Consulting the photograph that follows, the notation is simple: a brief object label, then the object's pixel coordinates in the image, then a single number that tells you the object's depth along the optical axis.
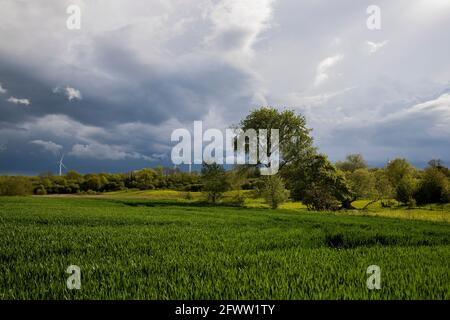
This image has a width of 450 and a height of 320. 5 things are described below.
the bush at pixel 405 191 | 69.00
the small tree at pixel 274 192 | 44.25
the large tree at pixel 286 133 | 49.53
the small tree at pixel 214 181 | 51.34
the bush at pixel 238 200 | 49.62
